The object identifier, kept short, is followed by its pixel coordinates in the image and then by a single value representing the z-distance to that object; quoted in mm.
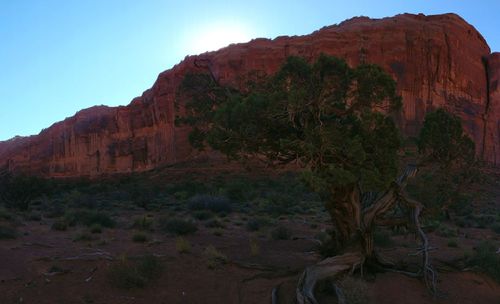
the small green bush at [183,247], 12055
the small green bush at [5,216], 17859
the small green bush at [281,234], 15547
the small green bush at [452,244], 14439
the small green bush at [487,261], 10223
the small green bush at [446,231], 17100
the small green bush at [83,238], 13875
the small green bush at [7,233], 13739
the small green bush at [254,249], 12516
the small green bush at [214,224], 17922
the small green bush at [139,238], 13875
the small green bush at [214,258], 10789
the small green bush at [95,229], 15542
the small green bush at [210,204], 23266
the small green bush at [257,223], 17584
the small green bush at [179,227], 15770
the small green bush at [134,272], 9344
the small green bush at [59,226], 16234
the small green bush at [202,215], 20578
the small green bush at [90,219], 17344
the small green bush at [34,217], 19798
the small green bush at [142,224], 16670
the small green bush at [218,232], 15825
